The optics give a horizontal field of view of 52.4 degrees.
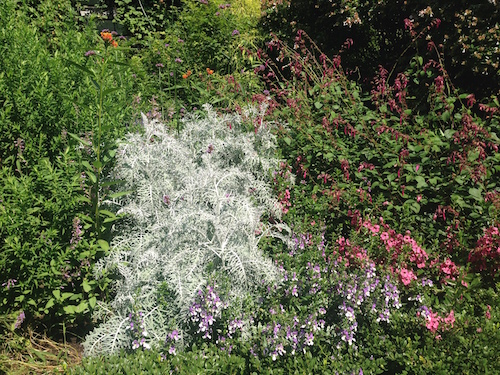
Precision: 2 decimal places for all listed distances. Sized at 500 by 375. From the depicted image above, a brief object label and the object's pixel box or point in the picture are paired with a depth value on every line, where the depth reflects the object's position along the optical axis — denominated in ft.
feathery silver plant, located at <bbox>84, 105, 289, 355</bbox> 9.63
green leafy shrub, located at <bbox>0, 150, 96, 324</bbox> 9.73
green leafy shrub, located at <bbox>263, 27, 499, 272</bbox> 11.44
